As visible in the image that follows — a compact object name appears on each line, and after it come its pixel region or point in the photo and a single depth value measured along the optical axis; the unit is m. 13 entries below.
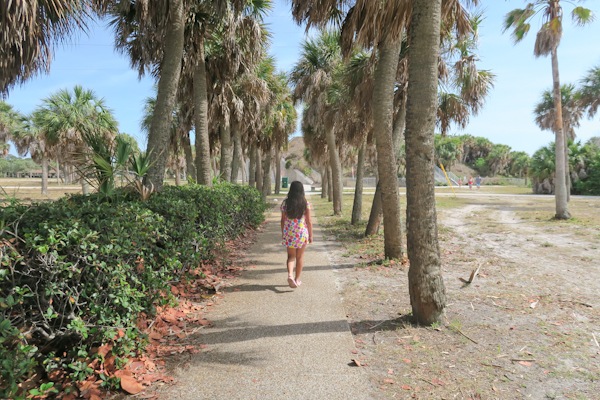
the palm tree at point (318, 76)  16.39
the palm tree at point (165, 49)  6.98
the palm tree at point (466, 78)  10.85
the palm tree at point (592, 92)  25.19
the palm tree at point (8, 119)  41.97
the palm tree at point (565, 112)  29.22
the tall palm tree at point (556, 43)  14.59
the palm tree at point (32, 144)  37.50
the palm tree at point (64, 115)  24.78
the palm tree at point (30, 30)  5.18
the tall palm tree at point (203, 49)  9.23
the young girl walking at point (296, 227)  5.68
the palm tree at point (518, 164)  68.44
